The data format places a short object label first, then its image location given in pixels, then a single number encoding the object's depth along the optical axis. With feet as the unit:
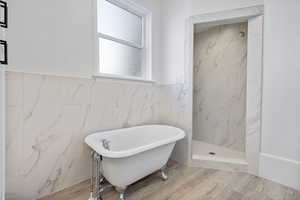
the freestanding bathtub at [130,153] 4.58
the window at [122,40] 6.97
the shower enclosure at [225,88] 6.79
